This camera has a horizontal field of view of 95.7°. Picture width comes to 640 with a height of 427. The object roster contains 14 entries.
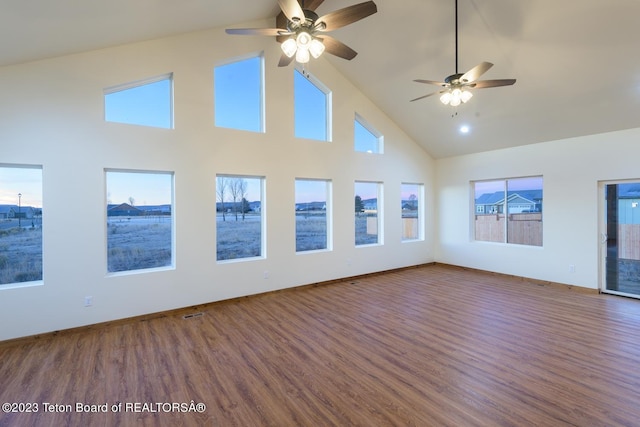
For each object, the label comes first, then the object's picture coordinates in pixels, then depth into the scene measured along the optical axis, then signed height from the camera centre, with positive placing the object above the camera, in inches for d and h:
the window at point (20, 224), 134.8 -4.7
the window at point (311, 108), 216.7 +80.4
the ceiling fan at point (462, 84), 132.5 +61.9
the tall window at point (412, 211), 283.7 +0.0
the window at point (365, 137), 249.6 +65.7
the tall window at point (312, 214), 218.2 -1.8
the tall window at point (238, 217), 187.2 -3.2
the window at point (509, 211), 233.5 -0.6
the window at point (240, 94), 185.8 +78.8
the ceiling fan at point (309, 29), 94.3 +65.1
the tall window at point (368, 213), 250.8 -1.4
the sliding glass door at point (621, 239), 189.5 -20.0
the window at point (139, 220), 156.3 -3.7
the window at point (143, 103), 153.0 +61.1
